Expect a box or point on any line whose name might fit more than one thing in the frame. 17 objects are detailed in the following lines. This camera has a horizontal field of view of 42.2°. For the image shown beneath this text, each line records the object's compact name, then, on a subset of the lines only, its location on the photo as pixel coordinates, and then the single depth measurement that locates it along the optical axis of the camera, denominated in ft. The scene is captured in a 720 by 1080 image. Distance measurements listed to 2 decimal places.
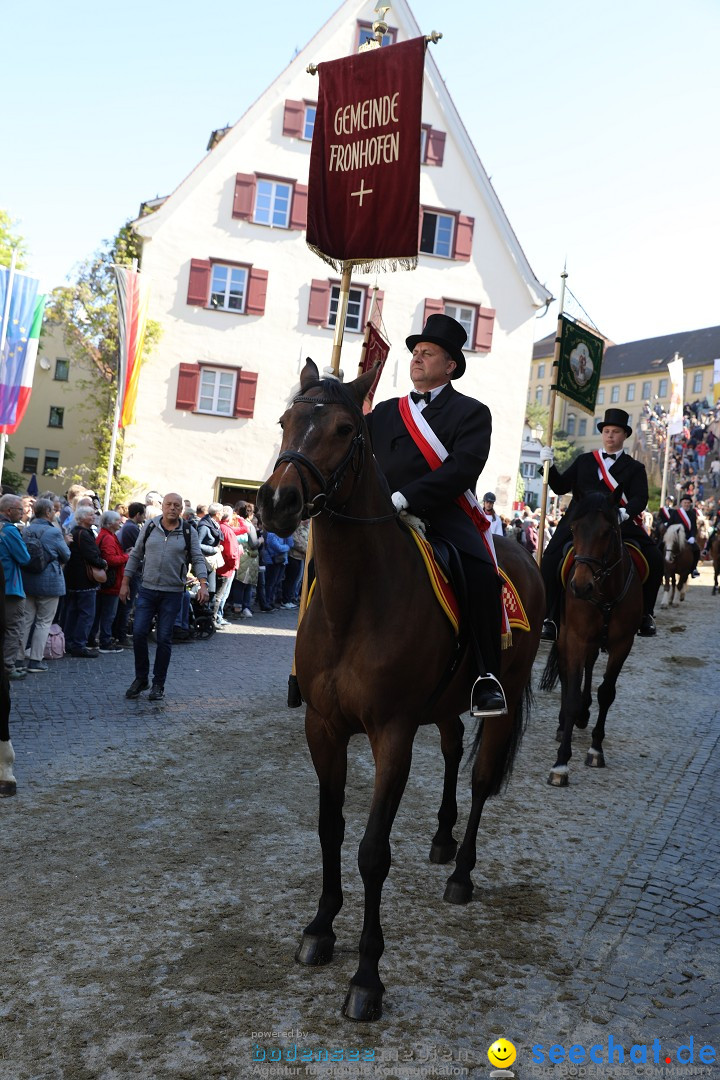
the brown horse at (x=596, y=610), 26.63
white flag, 125.59
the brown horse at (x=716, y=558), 82.69
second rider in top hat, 29.17
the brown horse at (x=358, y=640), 12.22
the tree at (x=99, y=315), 93.81
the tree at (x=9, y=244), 119.34
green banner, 43.65
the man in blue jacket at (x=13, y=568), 33.94
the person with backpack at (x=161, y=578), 32.99
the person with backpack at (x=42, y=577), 35.78
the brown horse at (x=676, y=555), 73.82
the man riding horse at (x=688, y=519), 77.10
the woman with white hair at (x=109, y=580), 40.98
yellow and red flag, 67.05
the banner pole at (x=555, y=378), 40.83
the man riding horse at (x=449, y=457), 15.24
